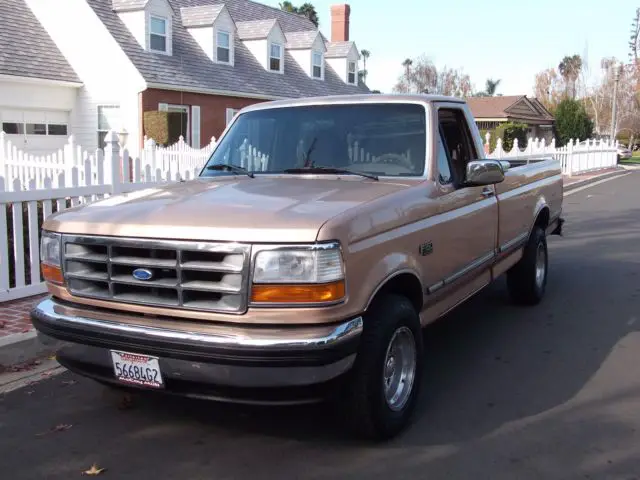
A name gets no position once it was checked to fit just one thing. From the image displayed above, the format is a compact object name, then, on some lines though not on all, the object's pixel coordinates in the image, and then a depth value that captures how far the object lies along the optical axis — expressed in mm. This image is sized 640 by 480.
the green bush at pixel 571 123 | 45969
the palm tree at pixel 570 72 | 72006
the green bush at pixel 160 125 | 21328
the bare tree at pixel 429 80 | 67250
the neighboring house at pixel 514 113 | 52969
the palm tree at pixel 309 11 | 64250
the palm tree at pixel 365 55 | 93106
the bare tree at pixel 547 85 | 76125
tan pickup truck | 3383
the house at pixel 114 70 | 21078
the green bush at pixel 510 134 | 35600
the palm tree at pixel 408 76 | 68062
